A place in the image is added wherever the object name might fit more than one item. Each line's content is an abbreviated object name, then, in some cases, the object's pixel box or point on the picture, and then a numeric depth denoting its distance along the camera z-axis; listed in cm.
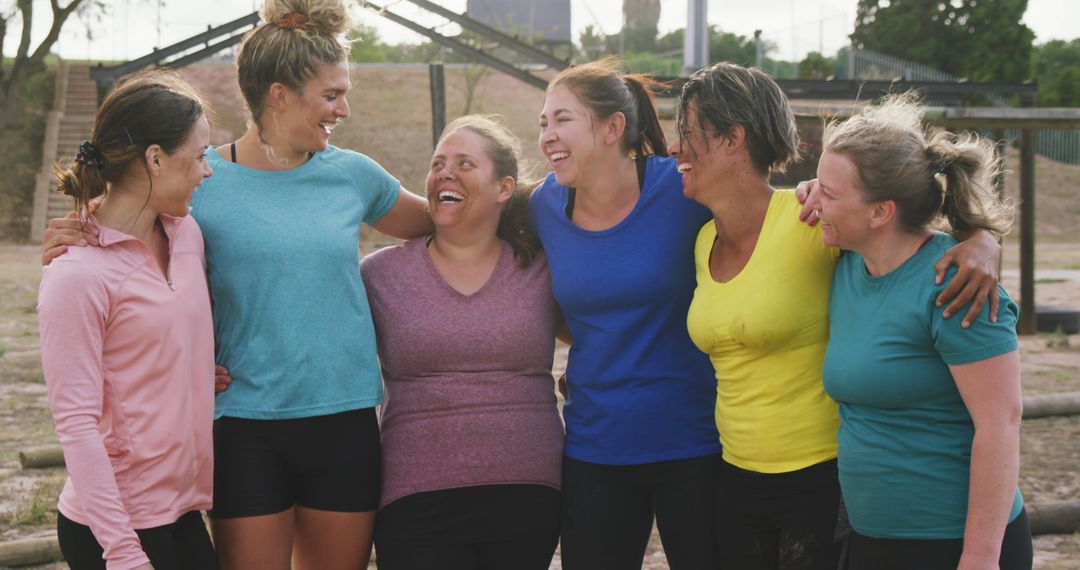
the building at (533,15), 2709
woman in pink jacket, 252
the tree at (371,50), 3481
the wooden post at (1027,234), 1238
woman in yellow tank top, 284
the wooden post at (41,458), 645
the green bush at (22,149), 2255
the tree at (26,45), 2636
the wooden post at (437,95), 1136
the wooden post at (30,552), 477
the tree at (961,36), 3575
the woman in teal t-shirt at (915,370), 242
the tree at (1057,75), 3434
